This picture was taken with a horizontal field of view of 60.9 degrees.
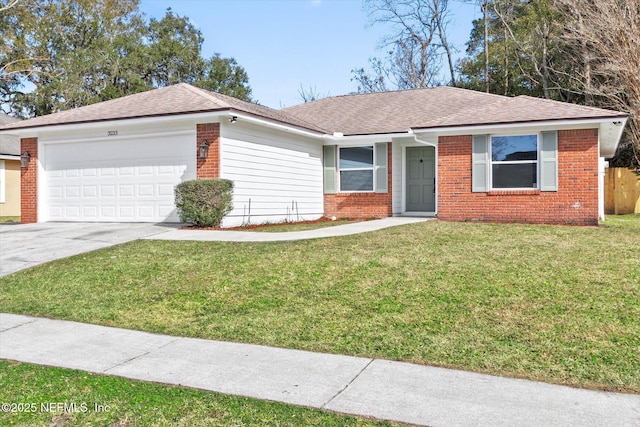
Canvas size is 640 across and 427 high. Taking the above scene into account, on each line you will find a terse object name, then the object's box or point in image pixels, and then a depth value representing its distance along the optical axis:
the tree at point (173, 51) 37.10
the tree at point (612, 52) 21.50
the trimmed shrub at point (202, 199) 12.59
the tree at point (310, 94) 40.25
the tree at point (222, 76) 38.99
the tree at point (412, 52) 34.81
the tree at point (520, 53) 26.67
